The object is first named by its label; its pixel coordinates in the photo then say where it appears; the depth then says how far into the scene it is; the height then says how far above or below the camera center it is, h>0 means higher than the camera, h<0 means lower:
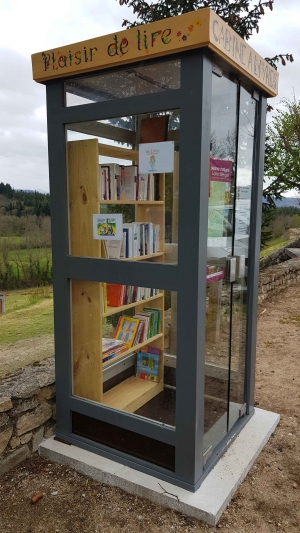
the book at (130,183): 2.31 +0.15
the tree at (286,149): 11.88 +1.87
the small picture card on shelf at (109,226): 2.27 -0.10
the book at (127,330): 2.71 -0.85
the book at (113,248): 2.33 -0.24
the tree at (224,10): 5.92 +3.09
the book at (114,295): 2.48 -0.56
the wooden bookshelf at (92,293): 2.28 -0.52
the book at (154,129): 2.04 +0.42
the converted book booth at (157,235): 1.91 -0.16
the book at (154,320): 2.67 -0.77
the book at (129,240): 2.34 -0.19
